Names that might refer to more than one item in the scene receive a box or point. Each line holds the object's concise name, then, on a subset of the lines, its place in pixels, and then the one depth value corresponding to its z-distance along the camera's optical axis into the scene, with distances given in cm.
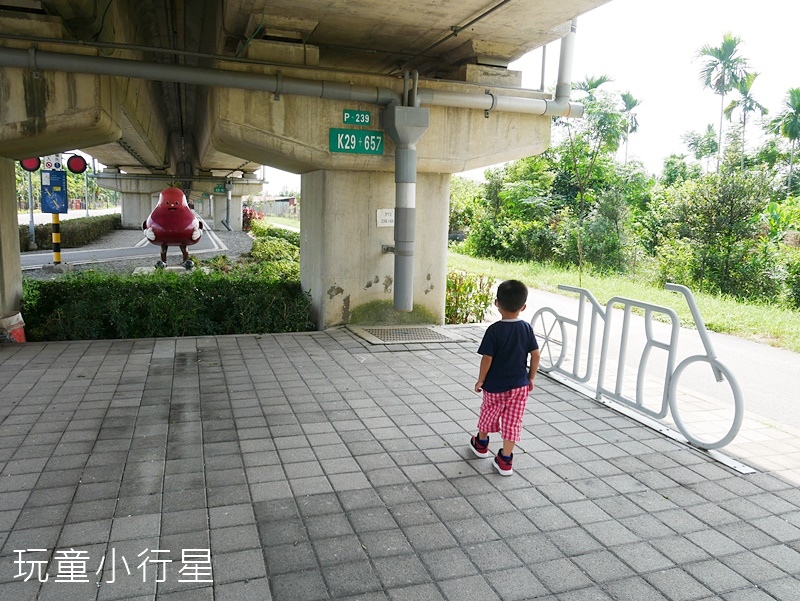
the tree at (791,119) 3456
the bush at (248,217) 4166
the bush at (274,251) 1545
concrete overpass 672
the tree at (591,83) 2517
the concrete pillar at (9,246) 772
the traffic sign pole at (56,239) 1358
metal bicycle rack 447
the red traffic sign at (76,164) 1277
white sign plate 885
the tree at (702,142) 4441
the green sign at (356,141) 818
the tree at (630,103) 3994
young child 399
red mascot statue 1451
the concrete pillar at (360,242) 866
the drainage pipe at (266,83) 643
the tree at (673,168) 3591
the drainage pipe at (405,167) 797
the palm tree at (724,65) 3716
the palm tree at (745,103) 3847
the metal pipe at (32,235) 2086
